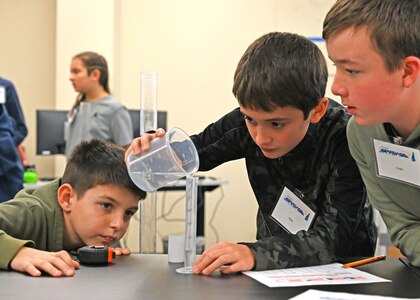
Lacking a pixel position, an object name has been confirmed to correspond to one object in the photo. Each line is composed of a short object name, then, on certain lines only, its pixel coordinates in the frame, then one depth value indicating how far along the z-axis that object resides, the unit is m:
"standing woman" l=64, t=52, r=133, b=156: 3.73
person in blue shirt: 3.06
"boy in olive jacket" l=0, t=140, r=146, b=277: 1.32
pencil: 1.13
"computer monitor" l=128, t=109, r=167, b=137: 4.09
